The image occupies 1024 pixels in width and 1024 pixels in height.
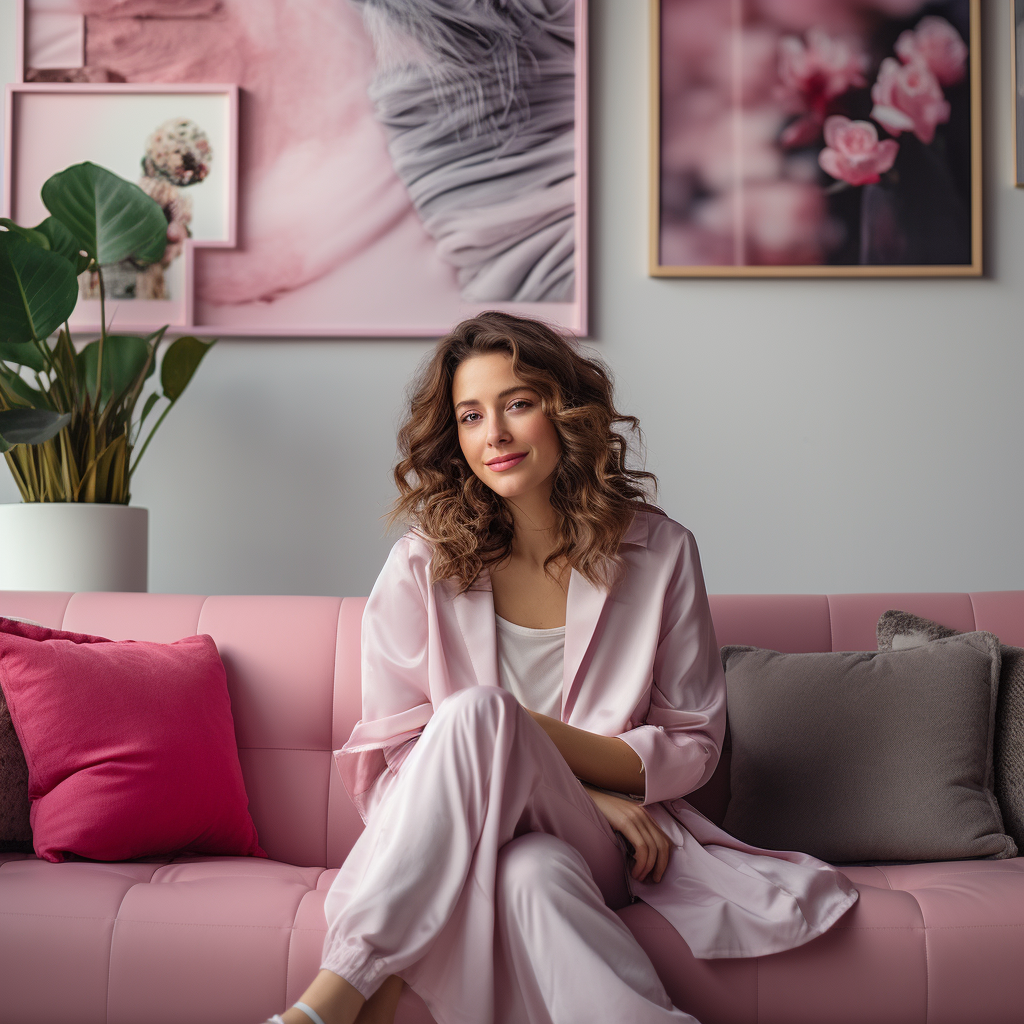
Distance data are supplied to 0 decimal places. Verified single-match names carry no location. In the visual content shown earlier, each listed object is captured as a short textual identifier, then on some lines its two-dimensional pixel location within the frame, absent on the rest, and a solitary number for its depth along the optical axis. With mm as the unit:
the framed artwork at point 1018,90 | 2408
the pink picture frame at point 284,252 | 2414
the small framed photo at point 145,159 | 2414
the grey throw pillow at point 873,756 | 1657
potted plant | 2094
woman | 1205
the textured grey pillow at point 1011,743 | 1692
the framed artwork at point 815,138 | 2402
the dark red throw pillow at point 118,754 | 1596
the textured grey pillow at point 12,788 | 1634
